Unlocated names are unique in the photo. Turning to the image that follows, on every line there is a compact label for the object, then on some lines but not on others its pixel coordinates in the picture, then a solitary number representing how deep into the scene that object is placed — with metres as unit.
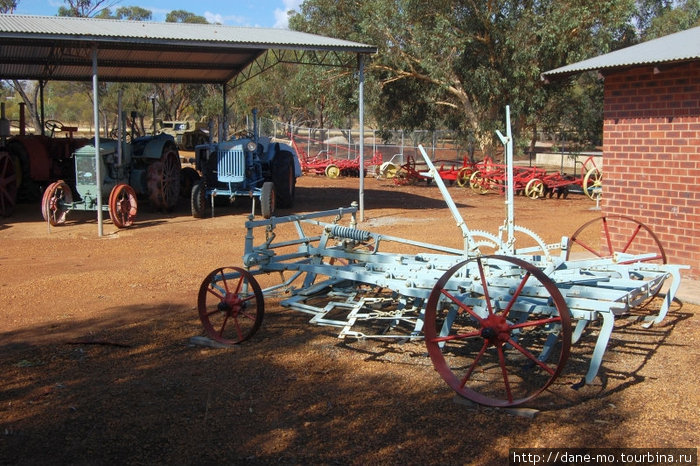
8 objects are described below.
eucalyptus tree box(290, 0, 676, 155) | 21.50
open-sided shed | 13.37
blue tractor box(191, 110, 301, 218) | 15.56
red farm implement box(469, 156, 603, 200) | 20.88
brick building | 9.10
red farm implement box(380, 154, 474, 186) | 23.94
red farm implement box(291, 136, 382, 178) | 27.22
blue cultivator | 5.07
